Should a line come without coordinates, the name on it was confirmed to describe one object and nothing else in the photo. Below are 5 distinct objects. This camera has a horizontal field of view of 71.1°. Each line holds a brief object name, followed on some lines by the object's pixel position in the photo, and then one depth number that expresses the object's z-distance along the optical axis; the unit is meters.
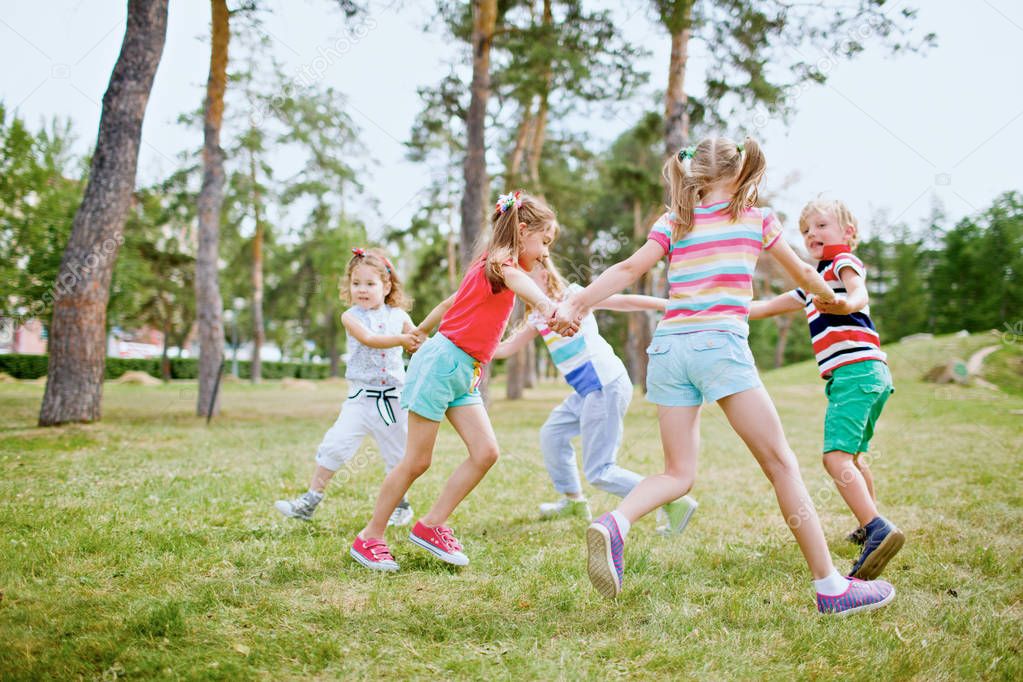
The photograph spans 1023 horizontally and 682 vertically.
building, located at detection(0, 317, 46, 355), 39.98
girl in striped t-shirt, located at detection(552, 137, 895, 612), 2.83
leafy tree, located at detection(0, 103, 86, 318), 19.03
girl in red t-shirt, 3.36
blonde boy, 3.55
